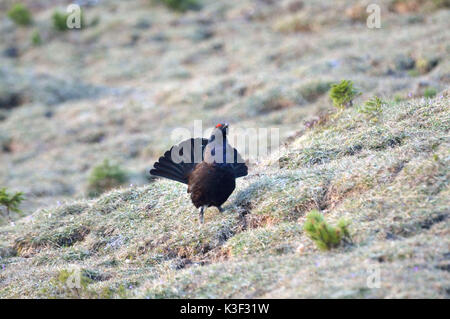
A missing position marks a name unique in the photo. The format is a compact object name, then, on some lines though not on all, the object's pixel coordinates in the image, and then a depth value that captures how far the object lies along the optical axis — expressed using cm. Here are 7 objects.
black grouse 1206
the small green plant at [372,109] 1452
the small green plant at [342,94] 1602
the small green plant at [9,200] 1656
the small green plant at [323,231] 917
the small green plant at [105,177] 2223
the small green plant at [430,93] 1781
